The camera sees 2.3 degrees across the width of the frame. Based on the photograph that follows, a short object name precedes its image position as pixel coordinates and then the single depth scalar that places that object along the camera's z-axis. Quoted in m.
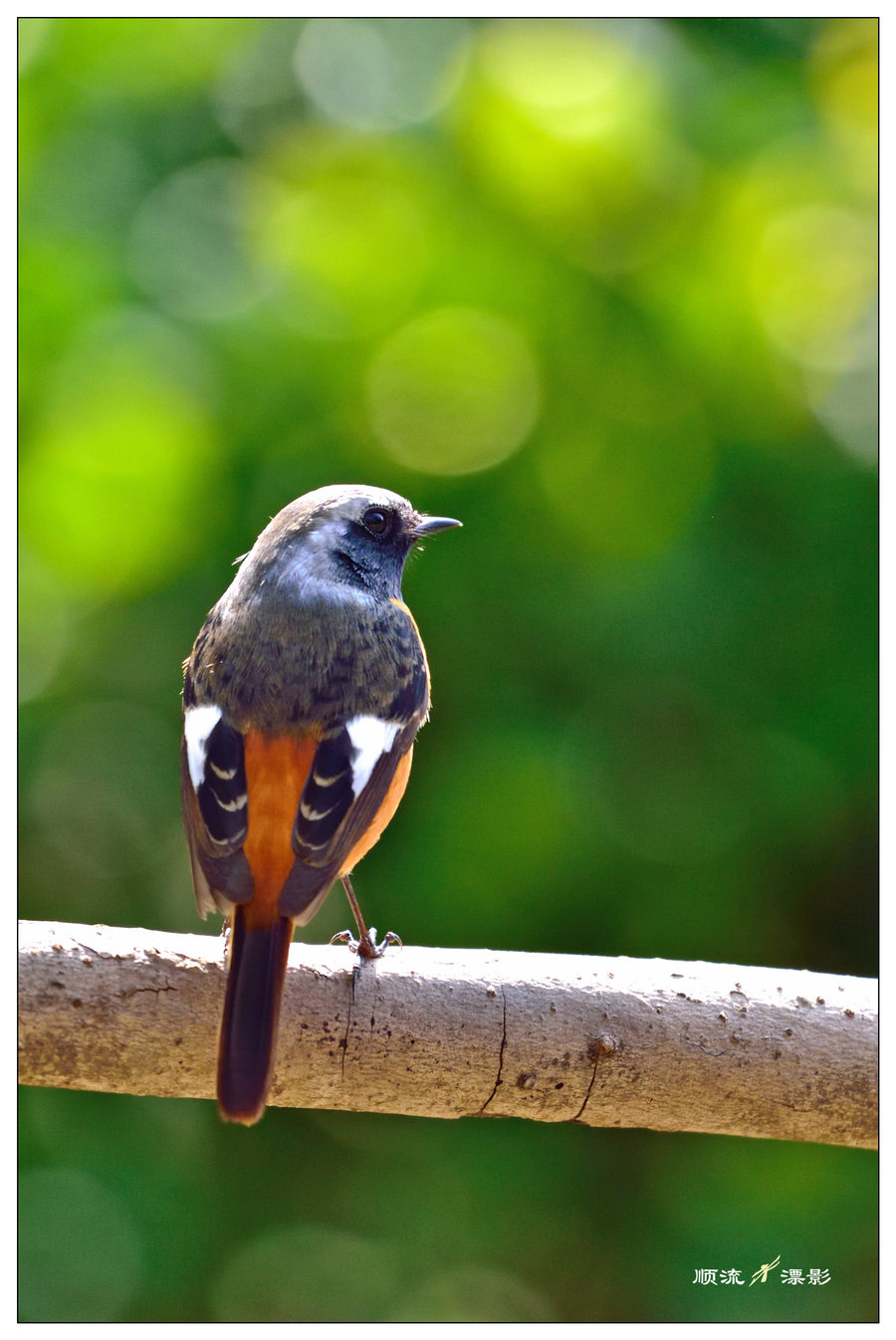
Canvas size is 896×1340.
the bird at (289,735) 4.06
